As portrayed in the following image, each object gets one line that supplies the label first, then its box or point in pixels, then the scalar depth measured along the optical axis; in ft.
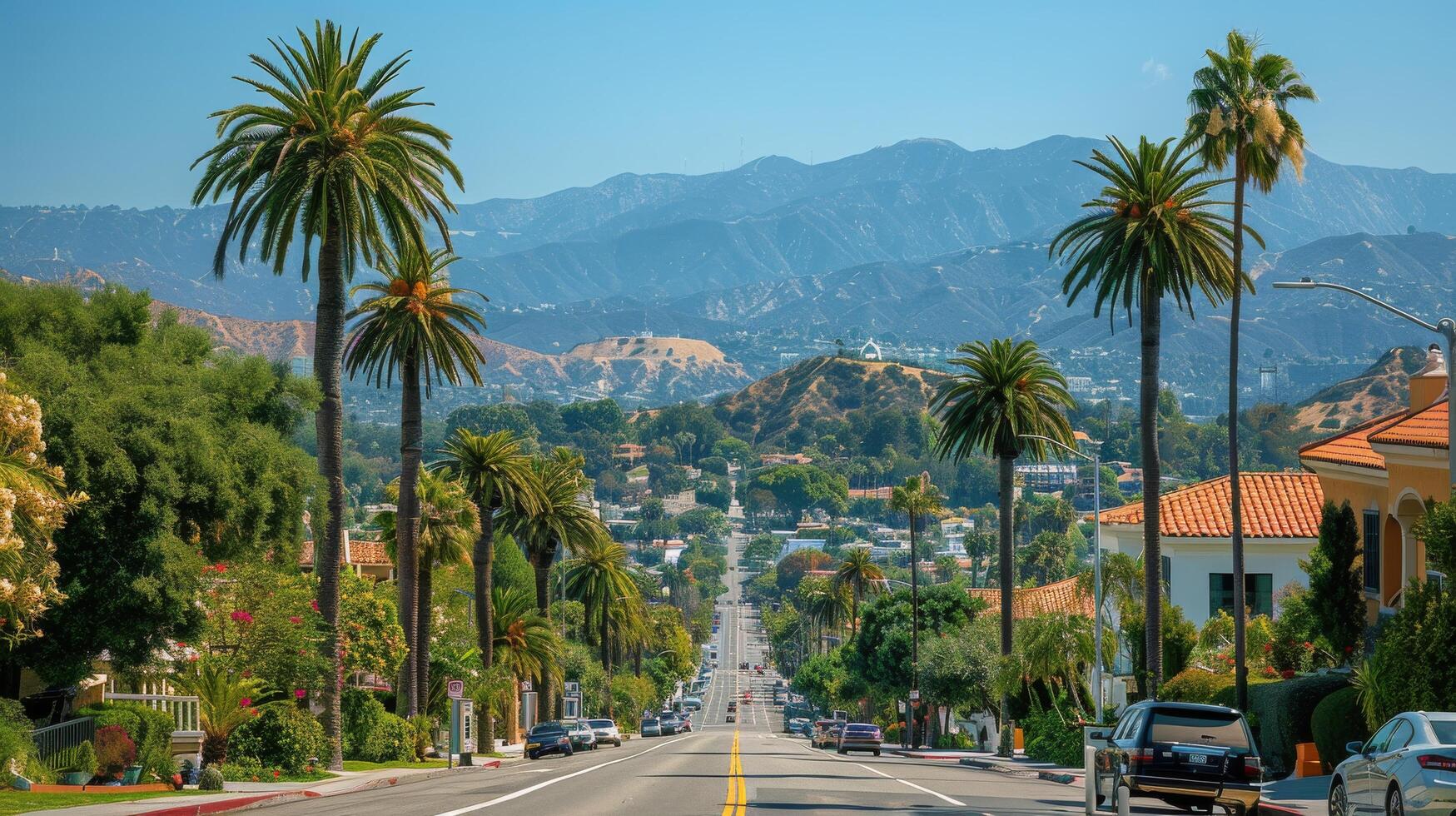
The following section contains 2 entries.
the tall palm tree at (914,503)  286.05
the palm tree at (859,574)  382.63
